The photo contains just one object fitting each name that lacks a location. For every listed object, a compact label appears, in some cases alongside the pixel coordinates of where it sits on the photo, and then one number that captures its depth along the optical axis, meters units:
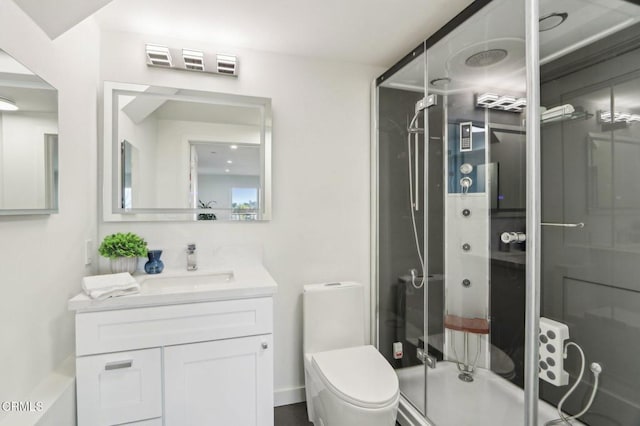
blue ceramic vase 1.86
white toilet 1.49
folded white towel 1.38
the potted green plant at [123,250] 1.70
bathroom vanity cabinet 1.38
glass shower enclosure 1.28
